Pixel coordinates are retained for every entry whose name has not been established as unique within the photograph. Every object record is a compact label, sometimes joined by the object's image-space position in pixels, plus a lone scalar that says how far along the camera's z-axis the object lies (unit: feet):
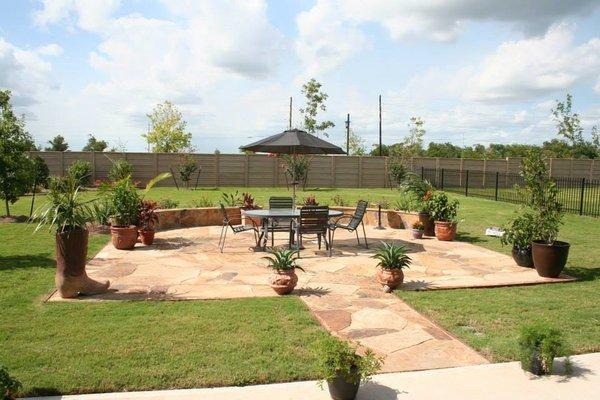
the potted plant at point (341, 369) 10.23
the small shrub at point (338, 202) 41.50
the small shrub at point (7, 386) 8.91
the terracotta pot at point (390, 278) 19.08
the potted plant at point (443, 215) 31.71
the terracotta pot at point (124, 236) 27.30
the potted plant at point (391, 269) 19.08
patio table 26.43
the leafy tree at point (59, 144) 114.91
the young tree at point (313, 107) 94.32
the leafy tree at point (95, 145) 117.39
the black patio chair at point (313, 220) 25.70
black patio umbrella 27.63
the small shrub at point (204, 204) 40.04
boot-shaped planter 17.52
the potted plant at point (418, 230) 32.82
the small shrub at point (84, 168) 56.76
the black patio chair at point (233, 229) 27.53
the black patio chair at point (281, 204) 31.45
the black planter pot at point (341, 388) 10.25
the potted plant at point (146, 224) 28.81
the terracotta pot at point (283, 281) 18.24
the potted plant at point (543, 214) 21.16
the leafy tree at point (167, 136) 110.63
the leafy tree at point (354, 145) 119.68
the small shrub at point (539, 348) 11.55
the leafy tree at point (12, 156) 36.96
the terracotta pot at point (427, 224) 33.40
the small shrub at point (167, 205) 38.83
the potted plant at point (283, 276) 18.26
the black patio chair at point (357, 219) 28.50
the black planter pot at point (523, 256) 23.47
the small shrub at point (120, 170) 54.17
